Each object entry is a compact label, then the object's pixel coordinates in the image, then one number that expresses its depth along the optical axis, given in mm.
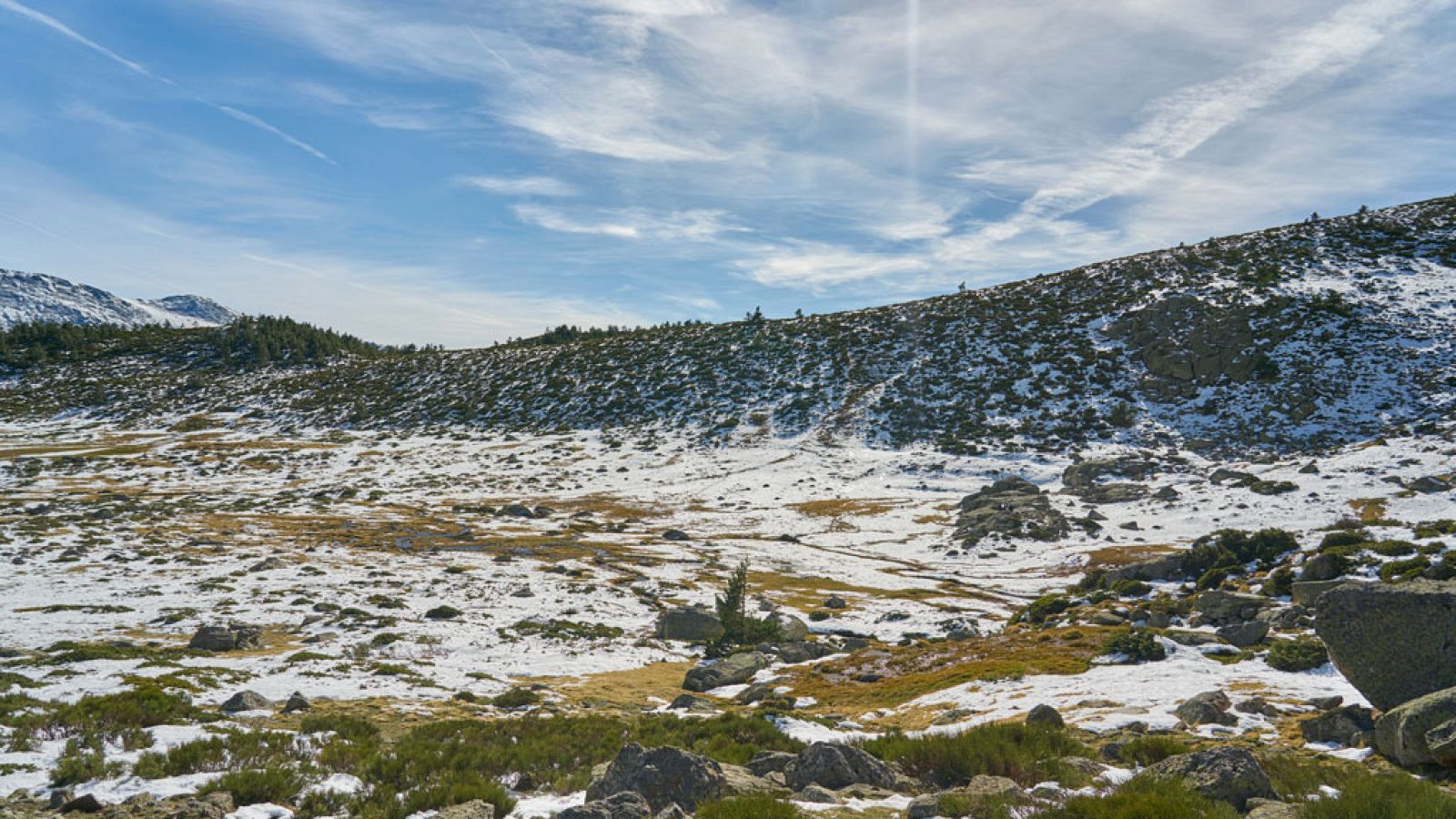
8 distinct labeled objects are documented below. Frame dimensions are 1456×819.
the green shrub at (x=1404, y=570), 19328
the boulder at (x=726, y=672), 22000
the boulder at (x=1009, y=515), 46656
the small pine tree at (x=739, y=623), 27797
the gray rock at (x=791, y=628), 29094
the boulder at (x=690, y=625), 30078
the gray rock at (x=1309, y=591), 19906
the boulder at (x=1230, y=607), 19875
